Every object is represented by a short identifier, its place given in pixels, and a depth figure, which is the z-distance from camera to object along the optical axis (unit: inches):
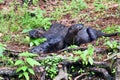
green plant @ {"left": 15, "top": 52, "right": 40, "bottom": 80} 278.8
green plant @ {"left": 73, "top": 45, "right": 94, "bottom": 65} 291.6
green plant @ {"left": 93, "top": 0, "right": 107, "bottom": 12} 499.7
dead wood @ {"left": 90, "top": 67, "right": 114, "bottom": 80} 280.3
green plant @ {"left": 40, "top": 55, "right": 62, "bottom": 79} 289.3
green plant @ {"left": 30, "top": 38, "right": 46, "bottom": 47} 356.2
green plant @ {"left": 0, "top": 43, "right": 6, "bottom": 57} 304.3
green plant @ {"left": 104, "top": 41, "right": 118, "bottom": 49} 315.5
